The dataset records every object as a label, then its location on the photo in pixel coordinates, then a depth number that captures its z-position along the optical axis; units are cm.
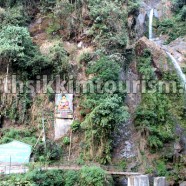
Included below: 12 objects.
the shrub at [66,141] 1827
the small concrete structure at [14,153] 1639
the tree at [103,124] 1673
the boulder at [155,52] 2185
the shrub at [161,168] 1688
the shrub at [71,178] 1509
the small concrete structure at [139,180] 1459
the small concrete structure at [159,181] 1482
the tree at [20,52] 1919
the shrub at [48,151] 1706
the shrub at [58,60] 1988
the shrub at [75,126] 1851
